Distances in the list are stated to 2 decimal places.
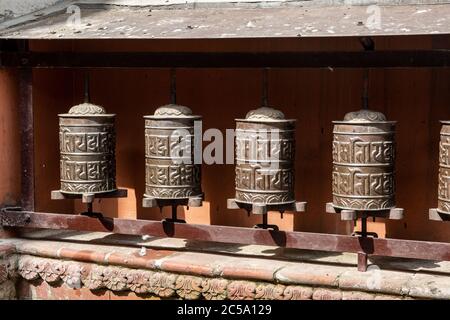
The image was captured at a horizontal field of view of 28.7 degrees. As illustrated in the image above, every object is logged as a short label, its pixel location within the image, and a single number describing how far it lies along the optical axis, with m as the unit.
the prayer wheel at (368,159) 4.59
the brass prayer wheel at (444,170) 4.49
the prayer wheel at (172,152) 5.00
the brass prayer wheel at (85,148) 5.18
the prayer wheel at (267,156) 4.81
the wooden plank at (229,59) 4.50
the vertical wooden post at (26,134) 5.36
